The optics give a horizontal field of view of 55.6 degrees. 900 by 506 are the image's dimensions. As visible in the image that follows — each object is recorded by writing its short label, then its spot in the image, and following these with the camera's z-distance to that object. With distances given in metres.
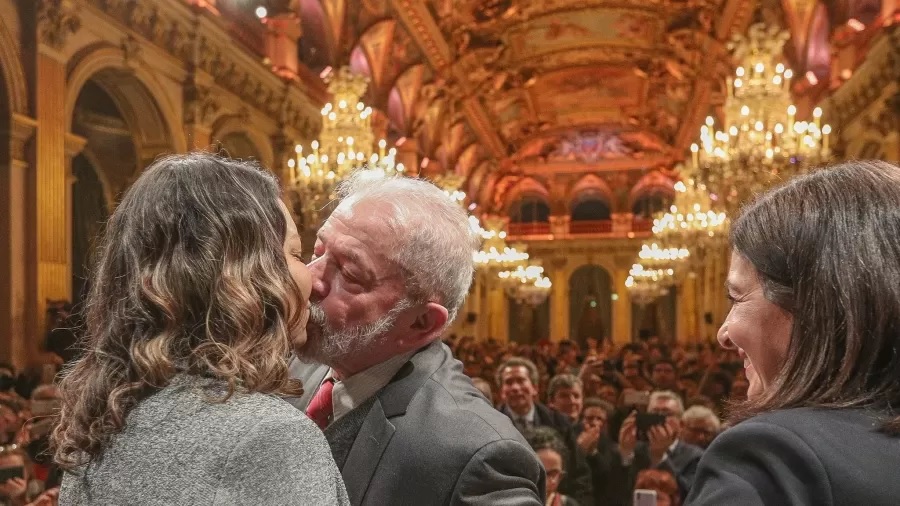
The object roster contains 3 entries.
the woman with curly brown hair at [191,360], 1.25
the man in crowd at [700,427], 5.64
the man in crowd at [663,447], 5.04
